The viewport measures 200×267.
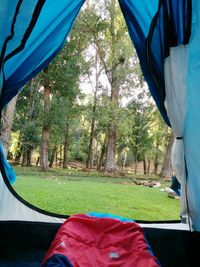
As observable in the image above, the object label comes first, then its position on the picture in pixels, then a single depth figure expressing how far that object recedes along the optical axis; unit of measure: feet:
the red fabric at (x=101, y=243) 5.47
